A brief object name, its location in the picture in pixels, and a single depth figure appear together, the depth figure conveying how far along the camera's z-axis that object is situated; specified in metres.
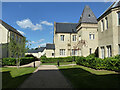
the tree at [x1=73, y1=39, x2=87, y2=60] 20.96
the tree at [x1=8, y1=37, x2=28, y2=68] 13.32
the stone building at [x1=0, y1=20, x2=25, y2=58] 22.70
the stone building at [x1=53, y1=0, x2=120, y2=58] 12.95
